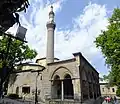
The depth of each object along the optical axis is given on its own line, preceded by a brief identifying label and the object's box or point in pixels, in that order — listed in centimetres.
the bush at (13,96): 1455
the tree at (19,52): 1660
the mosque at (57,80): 1381
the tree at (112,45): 962
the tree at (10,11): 269
